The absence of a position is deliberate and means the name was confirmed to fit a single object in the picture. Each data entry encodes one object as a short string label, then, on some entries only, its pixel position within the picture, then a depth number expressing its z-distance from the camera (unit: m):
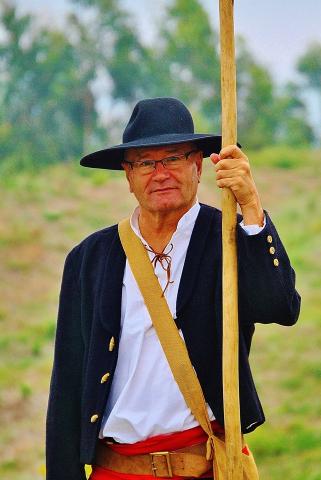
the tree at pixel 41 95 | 33.69
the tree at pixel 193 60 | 40.31
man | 3.42
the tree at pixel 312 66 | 49.06
